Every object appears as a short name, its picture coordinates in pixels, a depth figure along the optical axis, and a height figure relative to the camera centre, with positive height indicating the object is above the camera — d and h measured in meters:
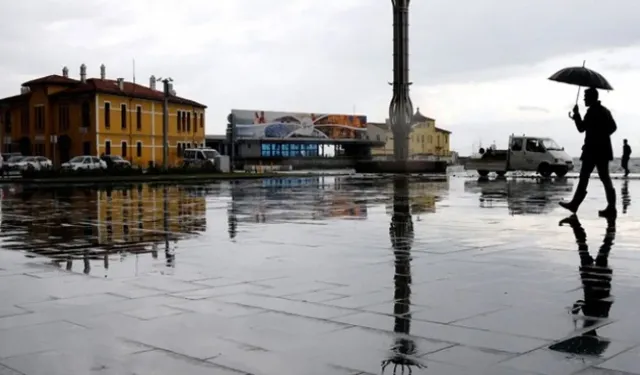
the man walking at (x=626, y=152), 41.72 +0.66
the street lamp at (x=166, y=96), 46.66 +4.23
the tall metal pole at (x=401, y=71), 53.38 +6.46
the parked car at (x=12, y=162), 51.71 +0.49
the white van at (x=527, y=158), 39.50 +0.35
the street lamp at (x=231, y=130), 93.31 +4.50
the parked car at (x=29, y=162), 53.34 +0.48
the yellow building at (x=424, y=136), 118.78 +4.90
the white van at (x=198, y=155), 57.28 +0.94
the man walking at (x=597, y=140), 14.23 +0.45
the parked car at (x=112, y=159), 54.41 +0.69
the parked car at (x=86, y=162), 52.65 +0.43
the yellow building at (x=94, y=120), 66.62 +4.37
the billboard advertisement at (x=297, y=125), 96.81 +5.43
